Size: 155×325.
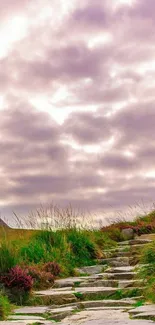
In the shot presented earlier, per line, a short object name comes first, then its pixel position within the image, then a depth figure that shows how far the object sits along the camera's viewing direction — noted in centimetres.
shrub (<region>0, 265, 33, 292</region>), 950
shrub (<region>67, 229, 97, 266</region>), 1304
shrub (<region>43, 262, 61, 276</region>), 1130
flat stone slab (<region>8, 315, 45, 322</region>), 765
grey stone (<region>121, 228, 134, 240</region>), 1680
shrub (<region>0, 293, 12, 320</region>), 785
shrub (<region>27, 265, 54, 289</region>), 1034
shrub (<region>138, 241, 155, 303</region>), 859
